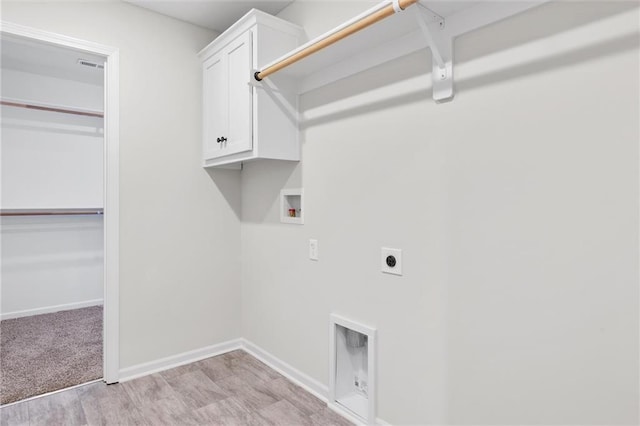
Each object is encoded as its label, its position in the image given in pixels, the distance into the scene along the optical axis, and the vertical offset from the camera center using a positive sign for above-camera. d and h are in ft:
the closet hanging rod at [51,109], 11.25 +3.25
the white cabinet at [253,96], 7.02 +2.27
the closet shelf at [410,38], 4.62 +2.51
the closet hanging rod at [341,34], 4.41 +2.42
